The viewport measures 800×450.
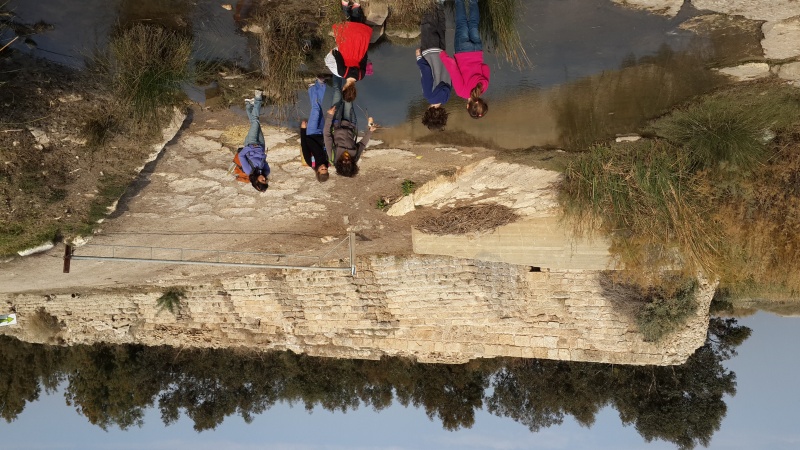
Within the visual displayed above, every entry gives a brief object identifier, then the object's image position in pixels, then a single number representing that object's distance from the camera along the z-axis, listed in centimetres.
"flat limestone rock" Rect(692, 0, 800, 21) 498
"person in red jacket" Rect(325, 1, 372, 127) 520
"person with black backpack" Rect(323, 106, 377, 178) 551
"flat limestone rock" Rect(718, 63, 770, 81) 538
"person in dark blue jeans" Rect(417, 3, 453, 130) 528
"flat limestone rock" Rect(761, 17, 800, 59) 509
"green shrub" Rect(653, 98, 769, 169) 549
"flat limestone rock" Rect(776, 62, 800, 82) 531
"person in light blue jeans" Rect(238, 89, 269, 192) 577
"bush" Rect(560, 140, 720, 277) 578
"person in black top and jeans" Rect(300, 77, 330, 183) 569
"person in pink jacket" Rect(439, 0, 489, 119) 523
